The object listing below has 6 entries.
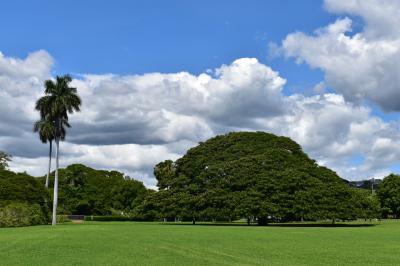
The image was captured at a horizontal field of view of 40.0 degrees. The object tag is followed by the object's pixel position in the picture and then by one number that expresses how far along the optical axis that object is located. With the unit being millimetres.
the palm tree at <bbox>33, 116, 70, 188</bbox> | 68562
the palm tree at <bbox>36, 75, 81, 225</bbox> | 67000
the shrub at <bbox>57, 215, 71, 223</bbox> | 73969
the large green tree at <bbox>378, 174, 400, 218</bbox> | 106625
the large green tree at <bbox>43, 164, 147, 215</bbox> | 114750
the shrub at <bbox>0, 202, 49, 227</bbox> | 60094
